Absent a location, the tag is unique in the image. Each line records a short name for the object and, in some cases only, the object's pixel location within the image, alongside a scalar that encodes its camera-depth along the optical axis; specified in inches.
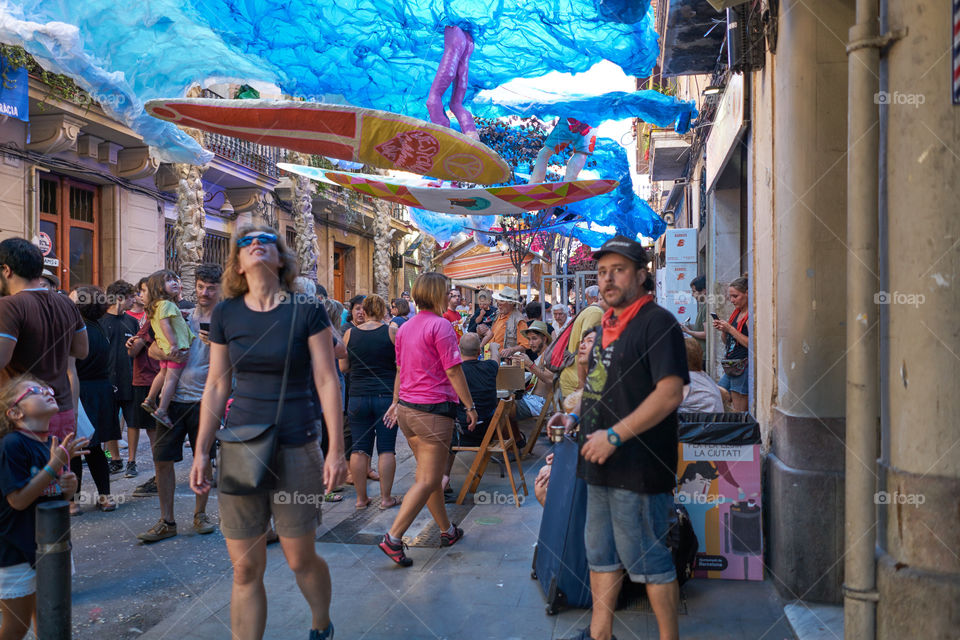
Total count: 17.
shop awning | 765.9
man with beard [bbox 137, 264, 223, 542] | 213.0
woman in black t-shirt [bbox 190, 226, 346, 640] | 125.0
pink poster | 174.4
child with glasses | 124.3
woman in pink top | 198.4
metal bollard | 108.0
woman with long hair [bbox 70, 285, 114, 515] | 262.2
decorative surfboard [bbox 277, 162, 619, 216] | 305.3
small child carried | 224.4
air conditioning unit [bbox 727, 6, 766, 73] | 199.6
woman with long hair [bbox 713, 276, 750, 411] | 277.6
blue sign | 467.2
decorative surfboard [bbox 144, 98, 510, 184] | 239.1
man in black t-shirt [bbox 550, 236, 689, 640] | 119.6
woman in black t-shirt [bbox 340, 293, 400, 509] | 245.3
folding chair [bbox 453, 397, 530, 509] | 248.7
